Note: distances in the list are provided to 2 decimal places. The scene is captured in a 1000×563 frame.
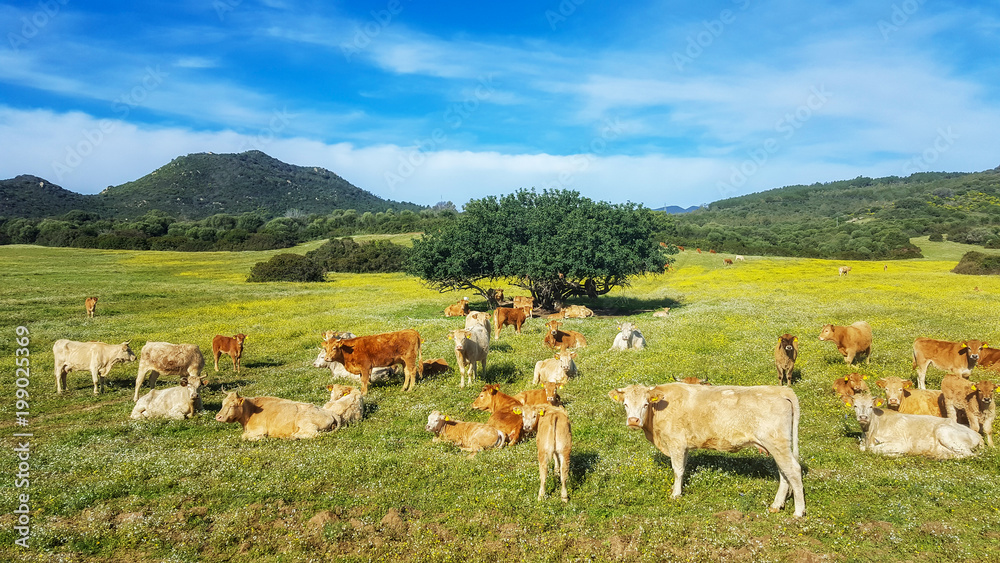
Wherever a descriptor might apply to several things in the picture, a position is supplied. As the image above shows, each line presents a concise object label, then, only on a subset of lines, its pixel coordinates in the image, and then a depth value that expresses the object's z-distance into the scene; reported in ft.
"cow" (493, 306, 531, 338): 86.91
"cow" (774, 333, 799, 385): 50.24
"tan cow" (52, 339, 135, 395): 54.85
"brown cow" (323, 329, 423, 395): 52.85
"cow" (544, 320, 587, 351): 71.07
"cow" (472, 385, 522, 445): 39.52
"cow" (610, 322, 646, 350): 68.42
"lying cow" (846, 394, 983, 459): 33.56
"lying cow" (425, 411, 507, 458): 38.58
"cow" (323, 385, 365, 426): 44.12
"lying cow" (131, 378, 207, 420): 46.09
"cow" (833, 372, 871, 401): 42.19
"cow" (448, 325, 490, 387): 53.57
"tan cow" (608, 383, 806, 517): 26.91
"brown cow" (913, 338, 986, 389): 48.06
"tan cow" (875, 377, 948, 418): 39.32
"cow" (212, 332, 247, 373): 65.21
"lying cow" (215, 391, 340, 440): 41.78
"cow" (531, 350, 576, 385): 52.70
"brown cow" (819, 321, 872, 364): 57.21
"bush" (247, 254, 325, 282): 202.39
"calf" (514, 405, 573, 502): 29.76
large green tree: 110.01
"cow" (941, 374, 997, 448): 35.65
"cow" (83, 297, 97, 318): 109.29
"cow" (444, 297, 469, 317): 114.93
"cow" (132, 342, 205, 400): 52.54
